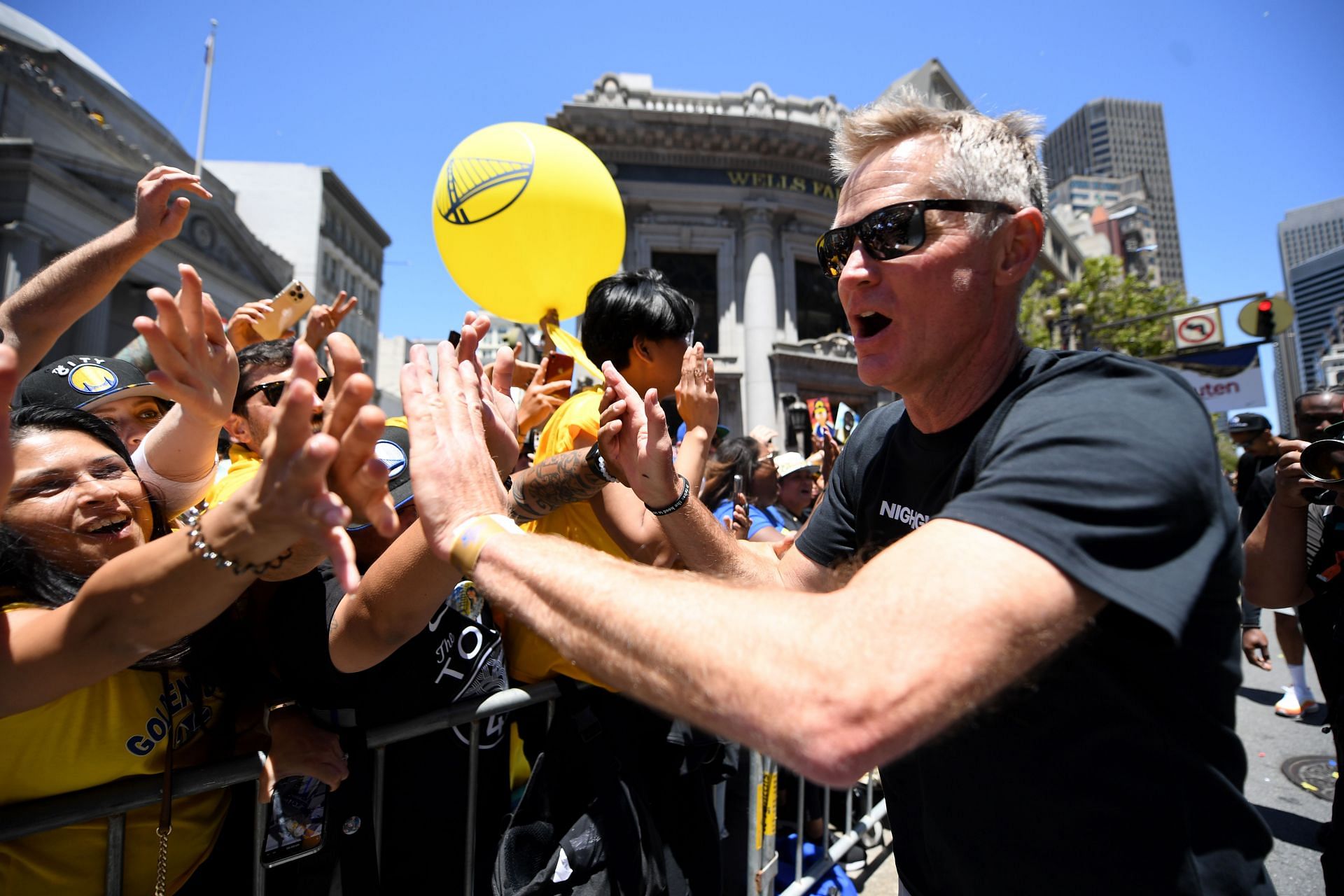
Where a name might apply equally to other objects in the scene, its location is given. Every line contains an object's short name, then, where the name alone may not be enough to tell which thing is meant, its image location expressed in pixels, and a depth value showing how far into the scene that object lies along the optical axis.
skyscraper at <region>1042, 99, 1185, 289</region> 141.12
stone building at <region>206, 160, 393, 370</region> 44.34
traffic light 13.94
